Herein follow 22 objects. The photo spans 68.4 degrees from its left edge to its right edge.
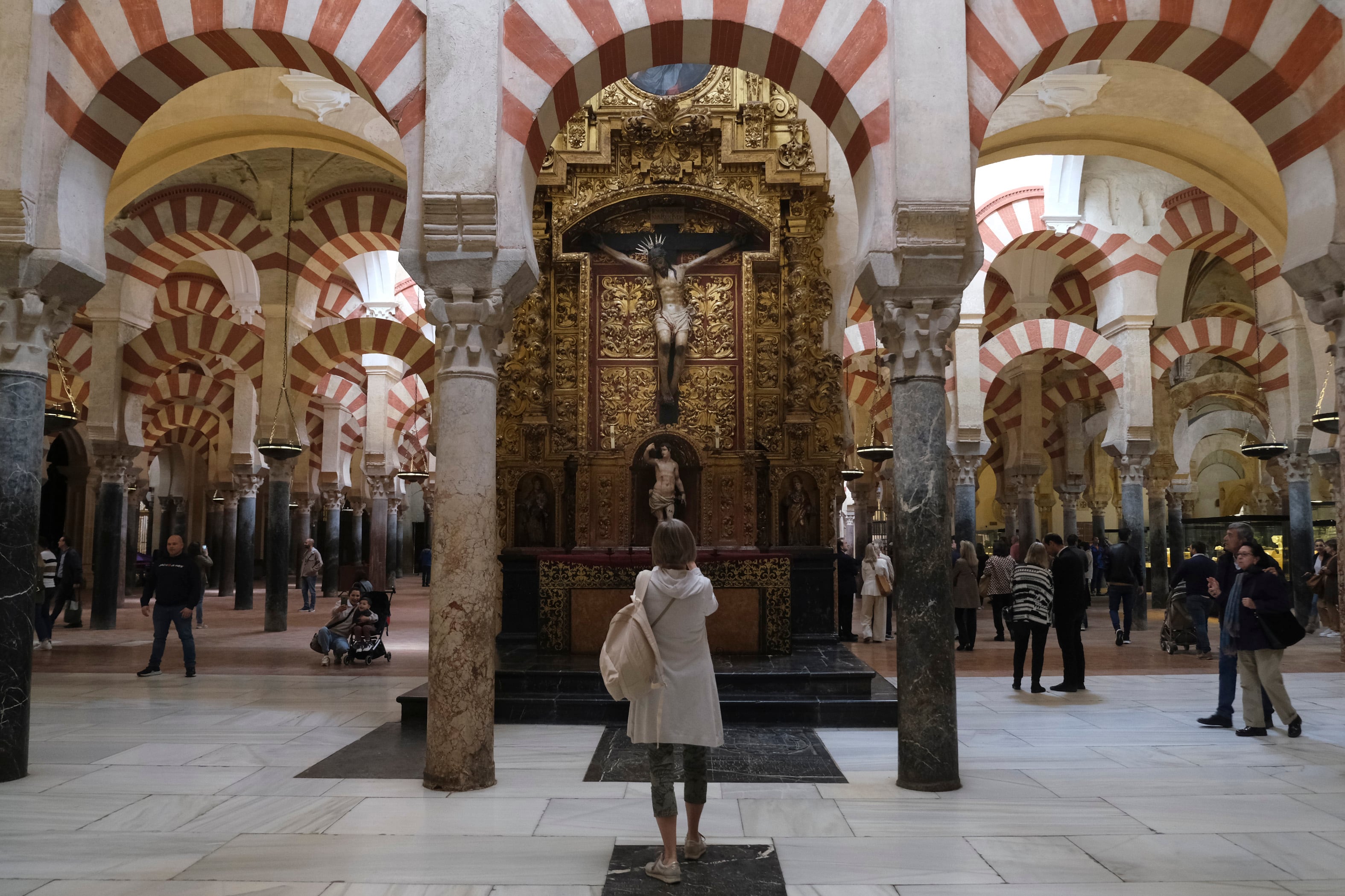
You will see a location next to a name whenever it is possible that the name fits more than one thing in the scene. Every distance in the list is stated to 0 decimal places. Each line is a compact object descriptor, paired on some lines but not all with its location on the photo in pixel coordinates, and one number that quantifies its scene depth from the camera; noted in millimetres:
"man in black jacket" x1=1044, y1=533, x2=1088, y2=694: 6902
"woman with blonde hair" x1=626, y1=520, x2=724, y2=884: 3191
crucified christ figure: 8633
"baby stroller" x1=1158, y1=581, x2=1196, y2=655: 9461
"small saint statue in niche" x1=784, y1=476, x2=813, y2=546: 8609
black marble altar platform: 6055
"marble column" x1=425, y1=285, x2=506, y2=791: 4398
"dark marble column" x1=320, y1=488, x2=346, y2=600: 17484
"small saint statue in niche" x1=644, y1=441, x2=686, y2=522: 8367
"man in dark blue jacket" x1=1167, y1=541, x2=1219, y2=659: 8414
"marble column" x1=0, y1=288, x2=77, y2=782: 4578
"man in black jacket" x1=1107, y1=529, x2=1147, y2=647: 10336
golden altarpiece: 8672
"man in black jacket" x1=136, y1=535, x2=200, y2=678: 7691
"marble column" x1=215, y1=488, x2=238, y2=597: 19203
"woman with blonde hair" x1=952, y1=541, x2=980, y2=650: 9664
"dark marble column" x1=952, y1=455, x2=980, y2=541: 12648
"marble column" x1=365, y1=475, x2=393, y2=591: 16641
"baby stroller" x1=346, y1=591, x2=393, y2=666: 8719
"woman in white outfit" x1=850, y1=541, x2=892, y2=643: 10281
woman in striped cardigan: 7043
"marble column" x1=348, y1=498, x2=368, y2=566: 21906
